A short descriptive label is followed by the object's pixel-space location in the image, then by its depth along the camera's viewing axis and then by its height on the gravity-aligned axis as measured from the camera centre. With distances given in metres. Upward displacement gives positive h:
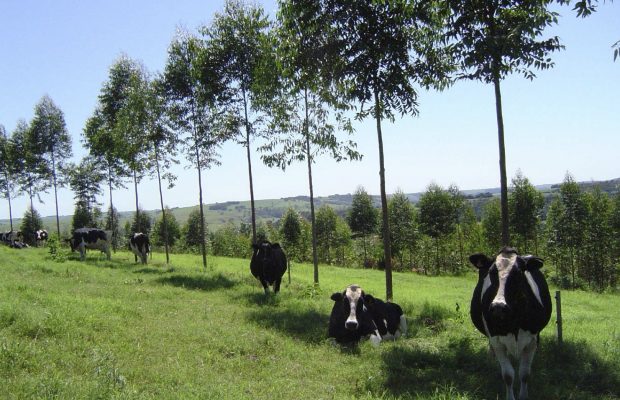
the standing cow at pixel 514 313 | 7.00 -1.91
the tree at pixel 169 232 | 78.12 -3.31
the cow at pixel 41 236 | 48.75 -1.65
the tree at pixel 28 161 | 39.91 +5.66
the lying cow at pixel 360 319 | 10.72 -2.94
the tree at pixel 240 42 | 21.44 +8.13
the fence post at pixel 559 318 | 9.77 -2.79
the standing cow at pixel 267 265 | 17.95 -2.32
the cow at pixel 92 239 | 31.53 -1.49
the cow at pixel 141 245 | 29.83 -1.98
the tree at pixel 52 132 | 39.34 +7.89
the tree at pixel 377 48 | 12.55 +4.41
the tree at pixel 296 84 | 13.52 +4.40
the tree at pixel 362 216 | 57.62 -1.76
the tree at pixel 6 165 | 43.88 +6.00
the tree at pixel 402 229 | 51.81 -3.42
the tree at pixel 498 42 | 9.03 +3.14
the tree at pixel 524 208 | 44.50 -1.53
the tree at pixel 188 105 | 24.56 +6.01
